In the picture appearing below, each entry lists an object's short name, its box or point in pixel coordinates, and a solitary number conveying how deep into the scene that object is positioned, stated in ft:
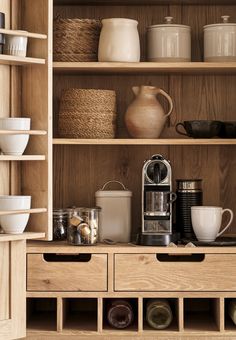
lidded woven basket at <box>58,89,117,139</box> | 10.91
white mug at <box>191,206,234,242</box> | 10.70
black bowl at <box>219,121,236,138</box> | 10.82
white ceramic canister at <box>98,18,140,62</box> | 10.82
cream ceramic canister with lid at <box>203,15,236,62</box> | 10.94
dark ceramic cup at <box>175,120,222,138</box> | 10.80
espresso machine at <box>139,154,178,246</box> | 10.77
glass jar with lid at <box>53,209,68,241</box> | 10.94
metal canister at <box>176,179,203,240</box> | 11.08
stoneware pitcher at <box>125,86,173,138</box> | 10.99
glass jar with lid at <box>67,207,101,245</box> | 10.57
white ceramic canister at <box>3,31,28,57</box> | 9.52
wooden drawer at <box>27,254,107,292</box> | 10.37
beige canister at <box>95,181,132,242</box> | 11.13
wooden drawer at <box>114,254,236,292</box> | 10.34
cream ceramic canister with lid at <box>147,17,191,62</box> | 11.03
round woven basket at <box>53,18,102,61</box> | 10.91
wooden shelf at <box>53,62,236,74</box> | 10.72
